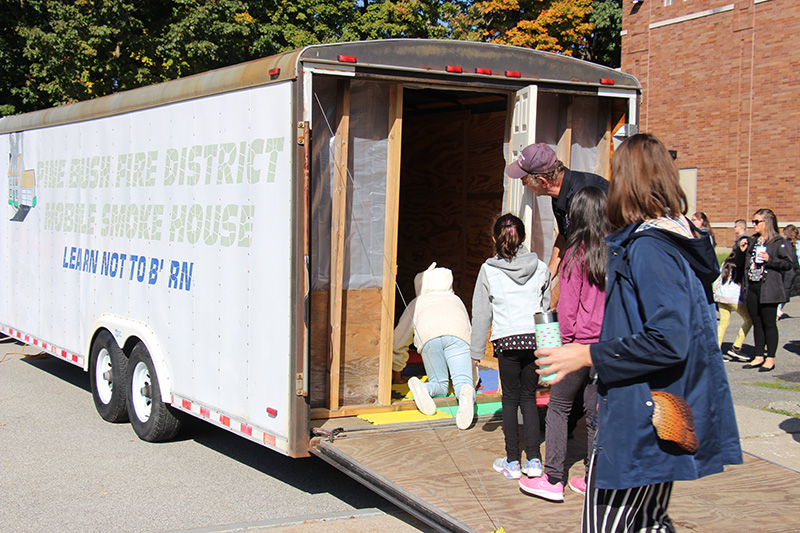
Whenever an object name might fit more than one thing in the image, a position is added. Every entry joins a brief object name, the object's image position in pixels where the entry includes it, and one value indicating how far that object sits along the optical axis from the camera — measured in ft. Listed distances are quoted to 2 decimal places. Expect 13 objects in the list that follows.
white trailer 16.17
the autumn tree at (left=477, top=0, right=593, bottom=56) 89.92
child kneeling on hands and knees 20.38
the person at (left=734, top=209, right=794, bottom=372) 30.42
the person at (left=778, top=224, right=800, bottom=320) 30.45
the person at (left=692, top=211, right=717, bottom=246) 32.65
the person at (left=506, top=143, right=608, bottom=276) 16.85
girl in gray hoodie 15.70
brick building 69.41
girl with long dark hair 14.61
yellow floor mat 18.01
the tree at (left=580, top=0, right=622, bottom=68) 90.33
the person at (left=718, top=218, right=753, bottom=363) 32.17
